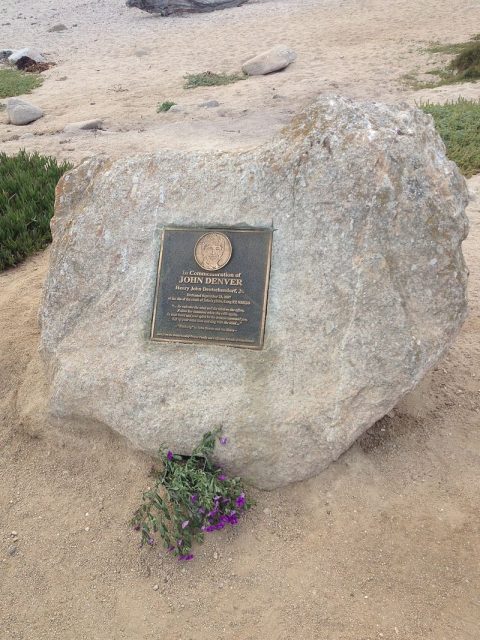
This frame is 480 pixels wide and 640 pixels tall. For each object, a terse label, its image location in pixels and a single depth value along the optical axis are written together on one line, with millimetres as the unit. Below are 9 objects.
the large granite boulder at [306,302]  2645
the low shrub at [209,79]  12672
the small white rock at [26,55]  16588
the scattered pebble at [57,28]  20938
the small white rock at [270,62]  13023
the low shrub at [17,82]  13633
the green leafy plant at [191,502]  2596
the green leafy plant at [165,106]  10755
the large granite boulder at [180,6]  20938
